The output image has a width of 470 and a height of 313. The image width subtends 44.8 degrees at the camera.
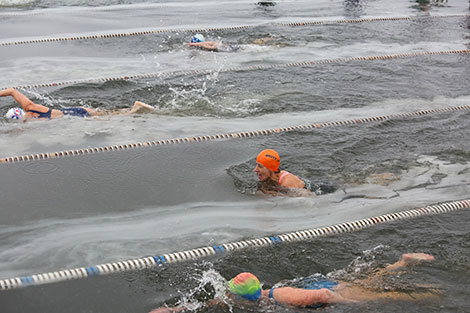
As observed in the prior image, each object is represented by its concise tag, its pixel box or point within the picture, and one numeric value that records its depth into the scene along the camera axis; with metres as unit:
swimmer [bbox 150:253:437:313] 4.39
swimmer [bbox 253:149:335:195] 6.15
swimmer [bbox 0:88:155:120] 7.94
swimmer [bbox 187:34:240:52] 11.74
